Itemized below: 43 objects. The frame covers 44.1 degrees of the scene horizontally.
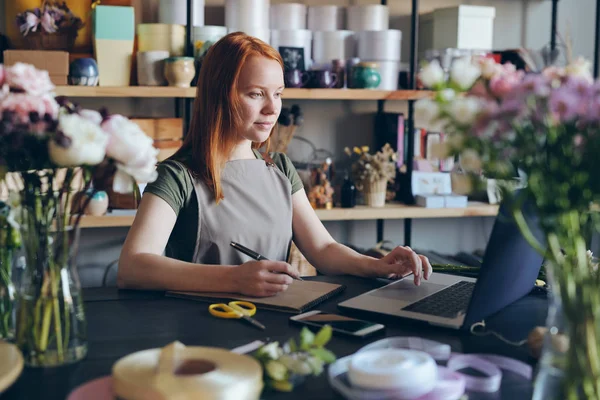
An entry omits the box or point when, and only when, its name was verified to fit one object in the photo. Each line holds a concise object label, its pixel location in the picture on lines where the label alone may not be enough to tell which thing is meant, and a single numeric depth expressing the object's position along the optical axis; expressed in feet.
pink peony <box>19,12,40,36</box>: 8.59
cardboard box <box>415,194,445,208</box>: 10.08
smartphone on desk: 3.91
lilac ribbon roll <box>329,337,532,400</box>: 2.98
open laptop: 3.65
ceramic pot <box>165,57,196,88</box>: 8.82
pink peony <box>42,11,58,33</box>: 8.62
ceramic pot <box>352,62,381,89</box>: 9.66
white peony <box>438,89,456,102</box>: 2.63
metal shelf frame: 9.16
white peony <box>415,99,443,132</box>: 2.65
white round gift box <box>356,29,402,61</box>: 9.76
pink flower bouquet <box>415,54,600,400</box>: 2.56
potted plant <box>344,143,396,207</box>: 9.86
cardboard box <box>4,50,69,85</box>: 8.50
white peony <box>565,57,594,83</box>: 2.61
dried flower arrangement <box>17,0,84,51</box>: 8.61
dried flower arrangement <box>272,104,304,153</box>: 9.75
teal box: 8.71
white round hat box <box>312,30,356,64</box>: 9.73
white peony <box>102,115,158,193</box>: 3.12
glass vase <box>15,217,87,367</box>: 3.31
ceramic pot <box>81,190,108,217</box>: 8.82
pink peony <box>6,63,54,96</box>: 3.20
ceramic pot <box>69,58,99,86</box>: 8.64
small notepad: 4.42
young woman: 5.52
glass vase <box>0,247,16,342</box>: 3.53
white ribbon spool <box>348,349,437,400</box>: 2.91
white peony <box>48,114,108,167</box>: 3.01
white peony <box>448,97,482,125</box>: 2.60
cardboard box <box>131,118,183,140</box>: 8.99
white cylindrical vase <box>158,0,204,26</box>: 9.15
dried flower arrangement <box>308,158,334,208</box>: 9.71
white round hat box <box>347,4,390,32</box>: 9.92
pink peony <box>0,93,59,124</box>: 3.10
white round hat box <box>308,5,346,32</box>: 9.82
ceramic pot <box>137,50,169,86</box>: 8.93
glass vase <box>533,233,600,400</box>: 2.63
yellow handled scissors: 4.16
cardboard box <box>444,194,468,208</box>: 10.25
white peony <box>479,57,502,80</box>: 2.68
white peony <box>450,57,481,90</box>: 2.62
